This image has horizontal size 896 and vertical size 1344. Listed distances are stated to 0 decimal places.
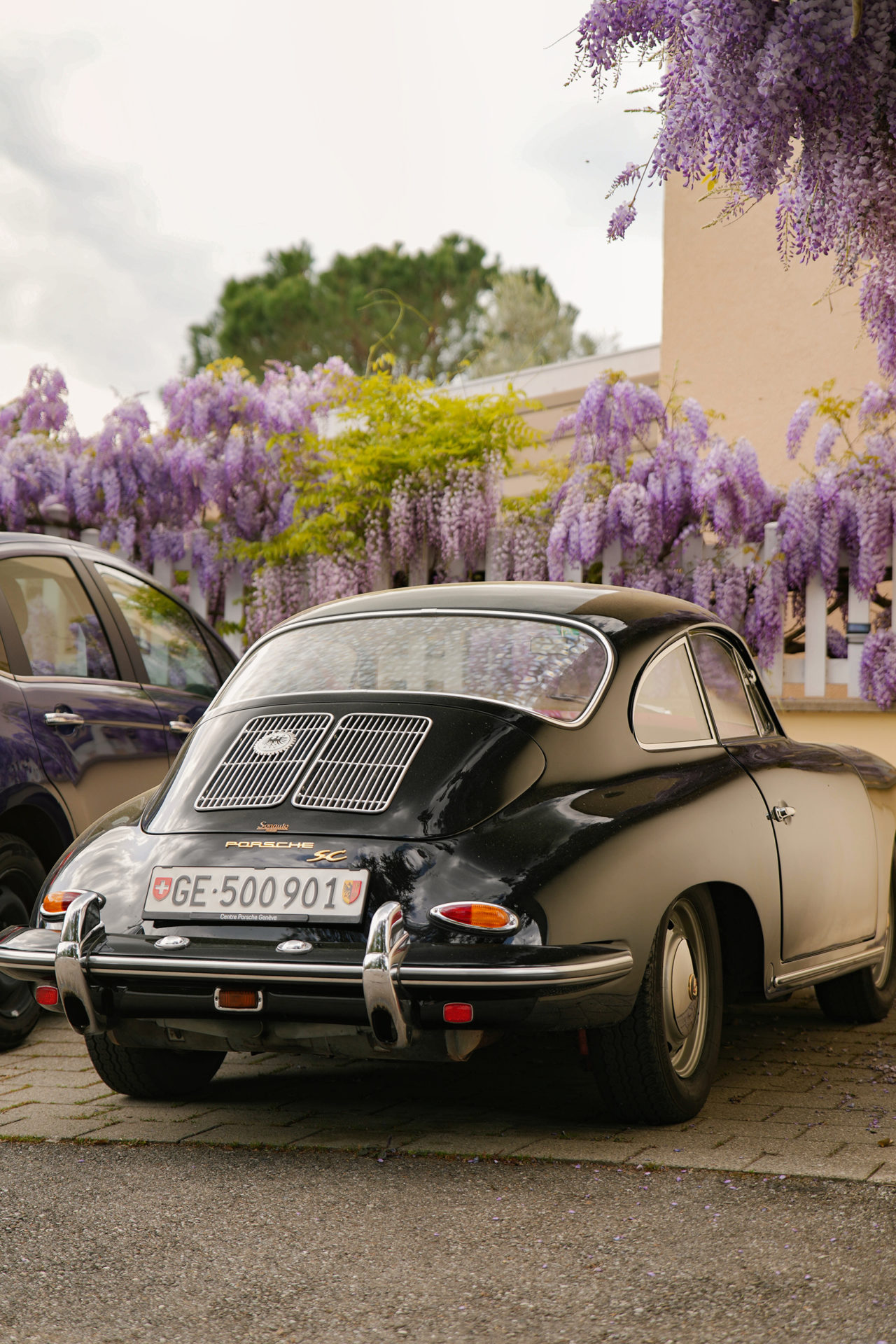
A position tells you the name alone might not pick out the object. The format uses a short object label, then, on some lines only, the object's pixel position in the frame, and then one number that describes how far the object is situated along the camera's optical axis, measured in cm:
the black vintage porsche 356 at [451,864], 339
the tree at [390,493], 971
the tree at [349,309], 3738
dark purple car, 516
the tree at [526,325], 3822
